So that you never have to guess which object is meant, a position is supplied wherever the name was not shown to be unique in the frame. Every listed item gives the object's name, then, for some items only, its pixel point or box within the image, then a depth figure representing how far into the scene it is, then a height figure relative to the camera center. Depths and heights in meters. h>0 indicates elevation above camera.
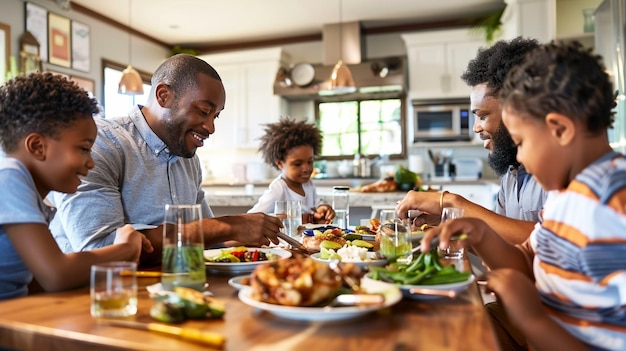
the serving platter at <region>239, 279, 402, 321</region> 0.79 -0.22
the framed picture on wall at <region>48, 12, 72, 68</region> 5.18 +1.53
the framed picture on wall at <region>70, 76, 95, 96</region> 5.53 +1.14
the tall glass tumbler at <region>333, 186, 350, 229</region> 2.44 -0.11
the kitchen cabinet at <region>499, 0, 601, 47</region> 4.76 +1.59
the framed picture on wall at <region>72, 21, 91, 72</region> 5.51 +1.54
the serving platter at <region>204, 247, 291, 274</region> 1.25 -0.22
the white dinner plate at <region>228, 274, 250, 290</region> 1.03 -0.22
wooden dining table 0.73 -0.25
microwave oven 6.14 +0.72
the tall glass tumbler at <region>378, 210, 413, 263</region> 1.31 -0.18
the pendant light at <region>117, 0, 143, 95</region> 4.78 +0.96
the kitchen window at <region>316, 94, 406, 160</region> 6.87 +0.75
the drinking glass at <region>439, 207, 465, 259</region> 1.34 -0.20
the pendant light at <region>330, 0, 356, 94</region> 4.62 +0.93
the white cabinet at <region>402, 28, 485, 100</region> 6.18 +1.50
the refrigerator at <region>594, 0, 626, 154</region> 3.32 +0.93
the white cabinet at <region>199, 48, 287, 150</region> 6.90 +1.27
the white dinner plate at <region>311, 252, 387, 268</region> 1.24 -0.22
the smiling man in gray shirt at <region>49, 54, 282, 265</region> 1.49 +0.04
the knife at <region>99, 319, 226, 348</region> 0.72 -0.24
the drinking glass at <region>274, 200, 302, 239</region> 2.00 -0.14
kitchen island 3.33 -0.16
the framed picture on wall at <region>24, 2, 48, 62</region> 4.93 +1.61
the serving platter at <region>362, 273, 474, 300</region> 0.96 -0.22
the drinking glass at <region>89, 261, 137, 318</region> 0.88 -0.20
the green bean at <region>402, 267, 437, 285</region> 0.99 -0.20
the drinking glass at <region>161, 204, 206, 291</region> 1.04 -0.15
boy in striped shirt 0.90 -0.06
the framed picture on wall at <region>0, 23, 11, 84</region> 4.62 +1.27
